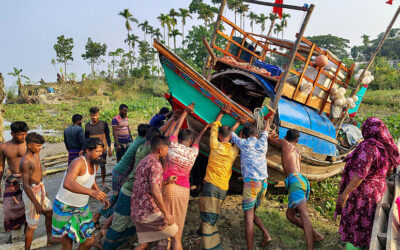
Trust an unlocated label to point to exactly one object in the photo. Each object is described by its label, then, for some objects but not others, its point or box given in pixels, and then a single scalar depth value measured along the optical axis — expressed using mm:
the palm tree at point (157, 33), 41278
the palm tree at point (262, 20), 42581
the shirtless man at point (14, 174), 3645
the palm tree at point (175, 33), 36312
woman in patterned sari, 3049
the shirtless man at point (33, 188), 3236
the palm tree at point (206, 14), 35372
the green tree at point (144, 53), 37250
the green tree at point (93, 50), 38156
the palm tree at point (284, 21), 39528
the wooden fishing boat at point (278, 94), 4277
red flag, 5401
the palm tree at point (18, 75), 26859
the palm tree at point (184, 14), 38188
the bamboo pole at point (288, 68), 4379
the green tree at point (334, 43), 46375
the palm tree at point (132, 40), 38406
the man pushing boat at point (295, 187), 3824
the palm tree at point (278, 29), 44894
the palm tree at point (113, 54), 37312
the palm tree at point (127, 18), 35938
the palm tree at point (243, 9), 39844
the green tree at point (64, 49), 36438
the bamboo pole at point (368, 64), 5987
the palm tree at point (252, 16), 44200
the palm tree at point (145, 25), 40969
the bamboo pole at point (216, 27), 5426
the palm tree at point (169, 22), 36281
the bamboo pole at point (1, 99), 7425
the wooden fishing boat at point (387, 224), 2666
